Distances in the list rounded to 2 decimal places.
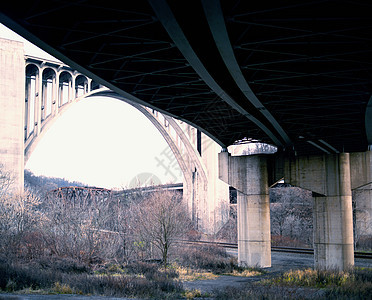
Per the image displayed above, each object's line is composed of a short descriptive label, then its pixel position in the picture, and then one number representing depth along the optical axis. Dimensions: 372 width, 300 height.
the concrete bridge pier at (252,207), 29.88
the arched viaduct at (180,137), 47.59
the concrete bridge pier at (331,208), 27.83
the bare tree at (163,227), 28.25
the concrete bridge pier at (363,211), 47.78
